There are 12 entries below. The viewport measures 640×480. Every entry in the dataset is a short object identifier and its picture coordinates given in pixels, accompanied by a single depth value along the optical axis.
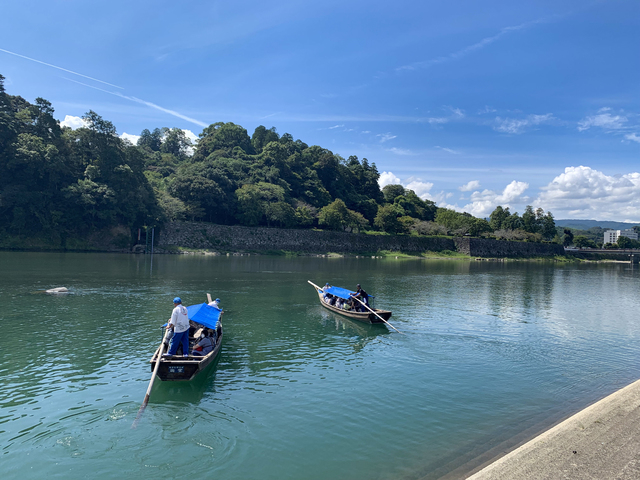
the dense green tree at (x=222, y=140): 116.25
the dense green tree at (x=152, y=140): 144.79
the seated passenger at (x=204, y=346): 13.58
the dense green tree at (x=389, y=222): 106.19
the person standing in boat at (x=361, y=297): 22.98
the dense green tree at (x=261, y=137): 135.00
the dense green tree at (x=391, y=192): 139.79
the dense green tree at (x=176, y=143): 139.38
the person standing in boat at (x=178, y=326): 12.75
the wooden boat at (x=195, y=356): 11.92
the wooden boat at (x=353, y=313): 21.44
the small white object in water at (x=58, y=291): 26.11
